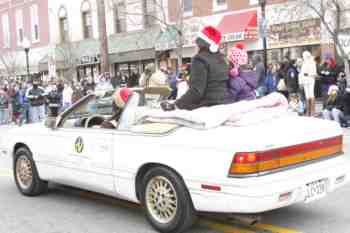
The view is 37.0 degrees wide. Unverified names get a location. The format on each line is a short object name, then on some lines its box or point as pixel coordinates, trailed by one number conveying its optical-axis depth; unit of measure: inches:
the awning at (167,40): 959.0
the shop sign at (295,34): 788.6
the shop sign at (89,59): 1258.6
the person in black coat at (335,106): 506.3
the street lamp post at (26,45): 1054.4
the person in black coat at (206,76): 212.8
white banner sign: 724.0
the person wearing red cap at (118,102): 224.5
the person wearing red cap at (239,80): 229.1
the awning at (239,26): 861.2
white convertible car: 172.2
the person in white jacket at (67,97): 754.8
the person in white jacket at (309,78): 569.9
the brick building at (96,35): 1115.3
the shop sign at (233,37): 865.5
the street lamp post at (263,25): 604.2
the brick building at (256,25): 795.4
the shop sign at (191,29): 987.9
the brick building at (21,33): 1481.3
